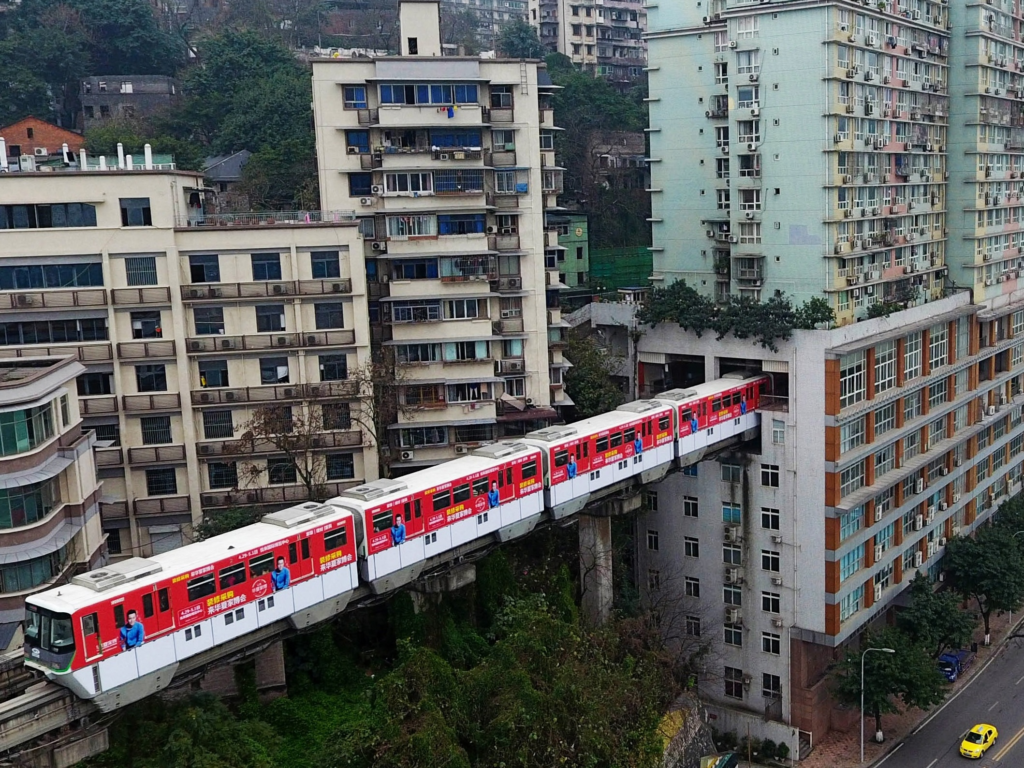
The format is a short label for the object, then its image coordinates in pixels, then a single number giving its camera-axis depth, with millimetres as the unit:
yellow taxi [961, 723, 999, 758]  37219
